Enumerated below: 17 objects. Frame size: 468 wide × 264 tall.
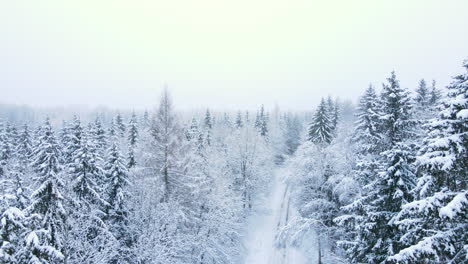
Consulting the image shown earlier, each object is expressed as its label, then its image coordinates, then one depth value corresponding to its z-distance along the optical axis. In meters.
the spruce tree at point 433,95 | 36.92
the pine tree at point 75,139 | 25.09
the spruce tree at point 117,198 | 18.66
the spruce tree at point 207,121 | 64.56
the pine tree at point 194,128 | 48.87
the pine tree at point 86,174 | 18.05
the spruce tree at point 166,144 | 20.94
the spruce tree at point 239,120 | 74.28
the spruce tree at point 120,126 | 61.16
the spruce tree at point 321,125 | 32.53
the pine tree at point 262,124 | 66.25
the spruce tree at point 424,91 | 38.83
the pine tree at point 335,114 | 56.90
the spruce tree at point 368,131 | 16.38
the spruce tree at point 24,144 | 38.83
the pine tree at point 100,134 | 43.23
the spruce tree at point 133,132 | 49.08
